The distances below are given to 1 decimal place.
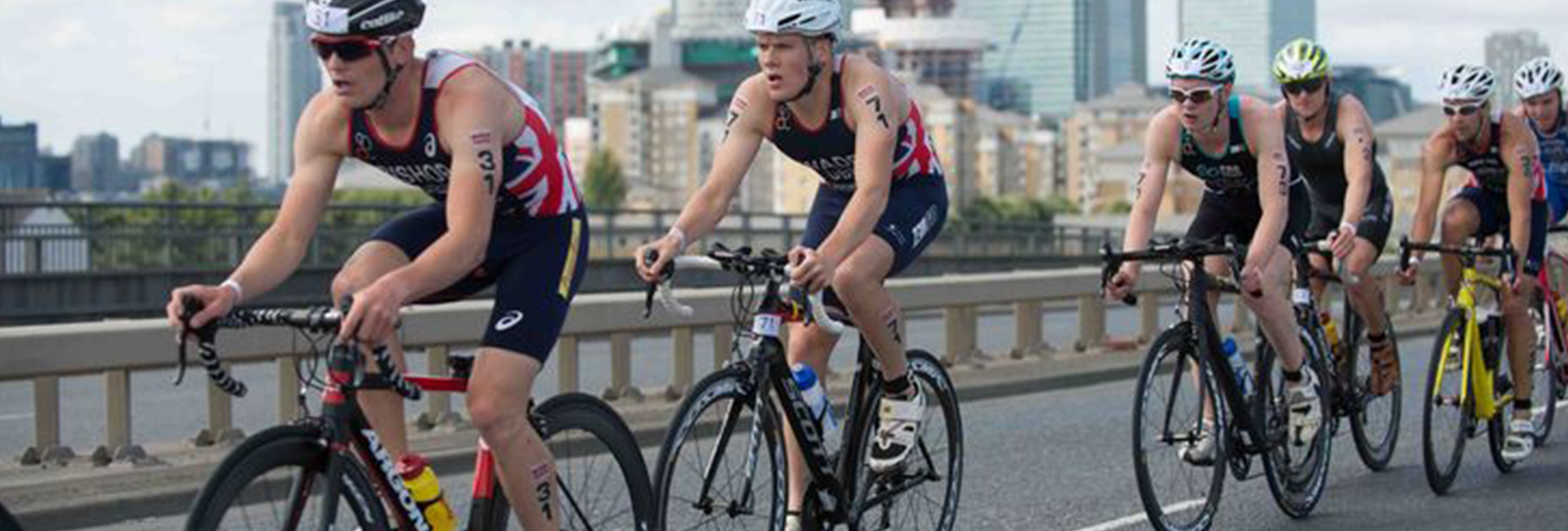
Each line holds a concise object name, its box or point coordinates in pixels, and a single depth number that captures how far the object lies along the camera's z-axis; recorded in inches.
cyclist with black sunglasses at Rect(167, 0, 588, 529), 234.1
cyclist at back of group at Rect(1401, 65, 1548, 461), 452.8
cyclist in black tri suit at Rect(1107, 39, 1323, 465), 371.9
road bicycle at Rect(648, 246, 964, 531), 280.1
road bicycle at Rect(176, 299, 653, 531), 213.2
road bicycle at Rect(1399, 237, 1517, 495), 435.2
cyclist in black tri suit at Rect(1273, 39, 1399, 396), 442.9
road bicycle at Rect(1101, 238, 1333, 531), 354.3
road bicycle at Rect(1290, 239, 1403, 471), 424.5
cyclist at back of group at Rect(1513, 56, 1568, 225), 493.7
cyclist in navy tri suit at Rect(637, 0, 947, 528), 299.0
